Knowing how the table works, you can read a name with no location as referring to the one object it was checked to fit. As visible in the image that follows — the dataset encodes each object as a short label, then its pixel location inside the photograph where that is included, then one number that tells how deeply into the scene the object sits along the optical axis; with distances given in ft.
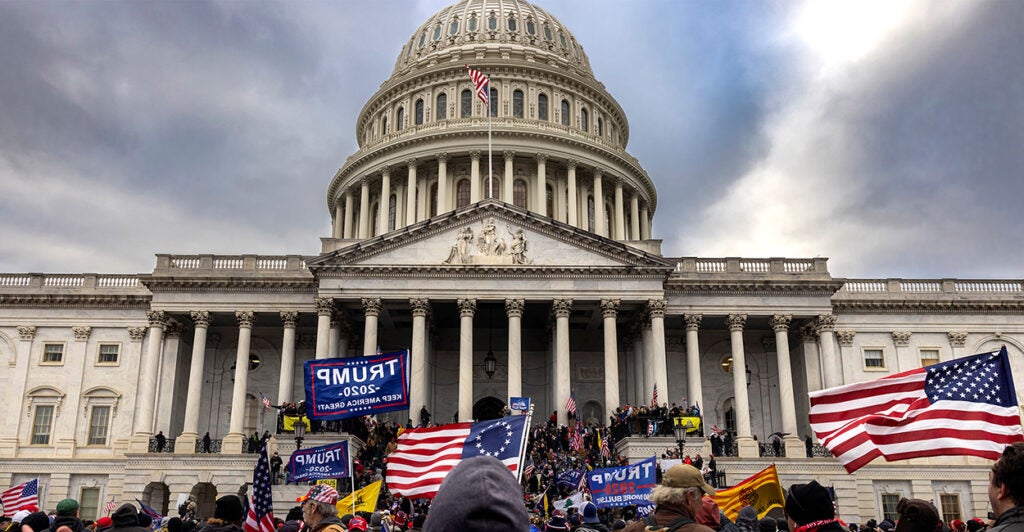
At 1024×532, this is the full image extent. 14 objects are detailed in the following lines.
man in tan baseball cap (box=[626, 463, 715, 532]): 19.98
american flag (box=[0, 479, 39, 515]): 82.43
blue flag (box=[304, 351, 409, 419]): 57.06
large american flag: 37.52
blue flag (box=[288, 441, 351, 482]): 62.64
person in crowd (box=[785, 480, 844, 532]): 20.99
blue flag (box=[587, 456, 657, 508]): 67.26
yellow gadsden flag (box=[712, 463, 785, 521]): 52.24
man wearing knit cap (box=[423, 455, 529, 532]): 9.64
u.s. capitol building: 150.10
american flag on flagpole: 191.11
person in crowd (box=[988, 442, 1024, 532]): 16.21
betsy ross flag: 50.19
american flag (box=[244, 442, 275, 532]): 42.80
